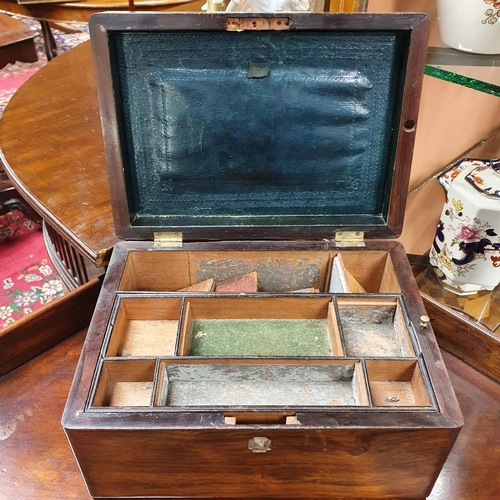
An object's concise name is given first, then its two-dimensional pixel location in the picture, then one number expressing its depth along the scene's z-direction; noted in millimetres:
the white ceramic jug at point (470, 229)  1280
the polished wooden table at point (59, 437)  903
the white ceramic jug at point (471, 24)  1050
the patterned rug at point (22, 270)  2395
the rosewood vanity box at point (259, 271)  778
